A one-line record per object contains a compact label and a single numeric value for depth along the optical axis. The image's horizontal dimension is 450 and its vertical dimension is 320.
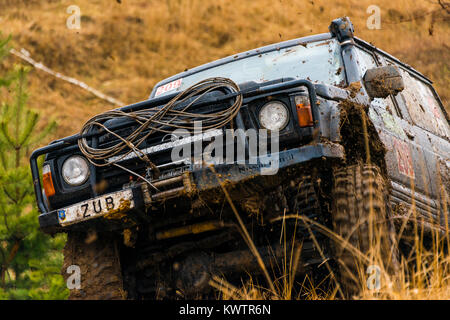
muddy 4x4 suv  8.12
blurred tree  15.20
